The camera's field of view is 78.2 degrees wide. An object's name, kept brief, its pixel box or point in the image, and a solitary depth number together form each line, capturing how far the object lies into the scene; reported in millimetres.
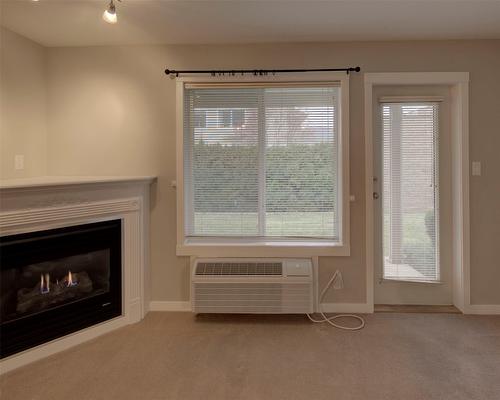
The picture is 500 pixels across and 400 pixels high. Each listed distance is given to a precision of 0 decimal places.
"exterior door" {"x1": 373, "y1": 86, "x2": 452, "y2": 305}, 2727
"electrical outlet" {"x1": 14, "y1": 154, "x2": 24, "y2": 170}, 2512
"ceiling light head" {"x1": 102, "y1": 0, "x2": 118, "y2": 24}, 1947
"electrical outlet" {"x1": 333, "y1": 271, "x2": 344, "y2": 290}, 2695
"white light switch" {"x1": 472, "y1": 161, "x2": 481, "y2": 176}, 2625
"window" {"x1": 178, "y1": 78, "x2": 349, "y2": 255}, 2740
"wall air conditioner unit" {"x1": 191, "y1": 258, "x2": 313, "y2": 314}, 2504
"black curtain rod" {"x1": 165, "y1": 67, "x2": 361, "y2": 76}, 2627
